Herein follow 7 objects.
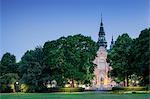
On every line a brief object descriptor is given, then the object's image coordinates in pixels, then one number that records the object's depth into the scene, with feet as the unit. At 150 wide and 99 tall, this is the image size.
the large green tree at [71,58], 210.79
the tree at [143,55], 182.34
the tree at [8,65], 277.19
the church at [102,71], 359.05
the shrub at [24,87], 208.44
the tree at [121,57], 215.10
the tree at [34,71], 206.59
